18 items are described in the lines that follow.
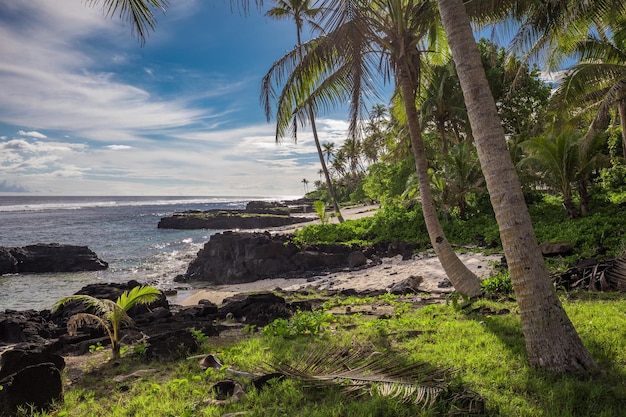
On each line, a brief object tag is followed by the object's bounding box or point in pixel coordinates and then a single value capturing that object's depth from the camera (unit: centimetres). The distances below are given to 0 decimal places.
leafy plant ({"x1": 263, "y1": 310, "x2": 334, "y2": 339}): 661
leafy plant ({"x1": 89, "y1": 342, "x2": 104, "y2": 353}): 695
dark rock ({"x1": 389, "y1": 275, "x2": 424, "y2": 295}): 1098
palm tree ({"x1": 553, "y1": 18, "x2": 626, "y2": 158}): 1380
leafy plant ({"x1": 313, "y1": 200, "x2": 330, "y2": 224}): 2439
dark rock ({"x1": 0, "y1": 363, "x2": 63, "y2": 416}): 421
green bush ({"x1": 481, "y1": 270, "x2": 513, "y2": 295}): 842
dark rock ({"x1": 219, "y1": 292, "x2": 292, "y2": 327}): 851
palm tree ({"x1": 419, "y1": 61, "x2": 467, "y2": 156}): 2464
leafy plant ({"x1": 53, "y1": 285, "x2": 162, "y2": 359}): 638
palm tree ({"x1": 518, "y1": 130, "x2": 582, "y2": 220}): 1412
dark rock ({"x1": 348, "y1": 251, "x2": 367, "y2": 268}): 1698
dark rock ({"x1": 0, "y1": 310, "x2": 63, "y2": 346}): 936
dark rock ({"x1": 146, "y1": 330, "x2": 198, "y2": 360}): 604
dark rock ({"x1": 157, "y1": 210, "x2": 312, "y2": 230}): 5291
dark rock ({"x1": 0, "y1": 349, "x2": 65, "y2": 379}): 439
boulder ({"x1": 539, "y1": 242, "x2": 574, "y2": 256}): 1038
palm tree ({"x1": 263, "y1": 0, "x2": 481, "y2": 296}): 793
